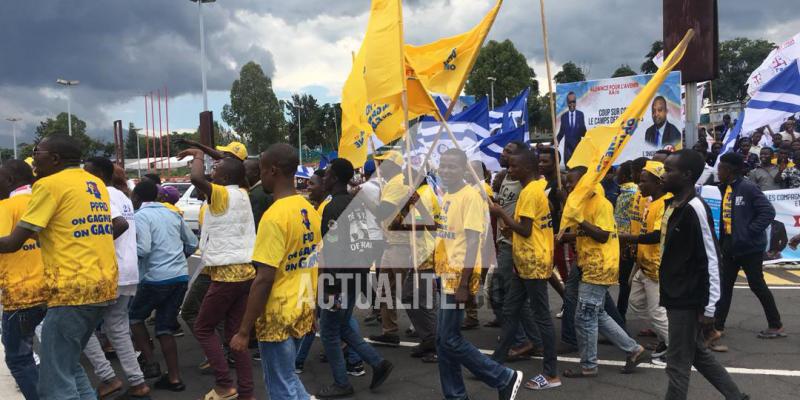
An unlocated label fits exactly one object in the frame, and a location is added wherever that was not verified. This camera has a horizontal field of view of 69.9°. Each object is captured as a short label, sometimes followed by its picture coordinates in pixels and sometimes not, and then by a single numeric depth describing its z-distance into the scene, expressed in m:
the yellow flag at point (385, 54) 4.82
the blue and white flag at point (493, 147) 10.84
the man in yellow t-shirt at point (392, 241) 4.94
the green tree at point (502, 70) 54.88
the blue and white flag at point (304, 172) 18.84
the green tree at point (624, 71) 66.02
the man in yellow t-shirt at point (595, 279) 4.78
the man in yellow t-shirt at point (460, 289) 3.99
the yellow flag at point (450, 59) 5.18
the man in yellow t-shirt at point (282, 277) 3.10
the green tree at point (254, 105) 62.72
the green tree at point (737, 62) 82.81
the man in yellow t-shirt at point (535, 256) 4.53
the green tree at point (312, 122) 64.44
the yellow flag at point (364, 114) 5.18
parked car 15.33
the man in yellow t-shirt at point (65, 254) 3.38
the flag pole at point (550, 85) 5.48
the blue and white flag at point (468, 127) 11.34
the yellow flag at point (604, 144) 4.77
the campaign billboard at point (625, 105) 8.54
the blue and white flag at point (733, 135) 10.44
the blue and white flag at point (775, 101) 9.98
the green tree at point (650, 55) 74.06
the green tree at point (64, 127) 66.43
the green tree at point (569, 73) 69.69
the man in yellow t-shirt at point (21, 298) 3.90
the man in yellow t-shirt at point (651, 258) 5.18
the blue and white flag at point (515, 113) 11.51
